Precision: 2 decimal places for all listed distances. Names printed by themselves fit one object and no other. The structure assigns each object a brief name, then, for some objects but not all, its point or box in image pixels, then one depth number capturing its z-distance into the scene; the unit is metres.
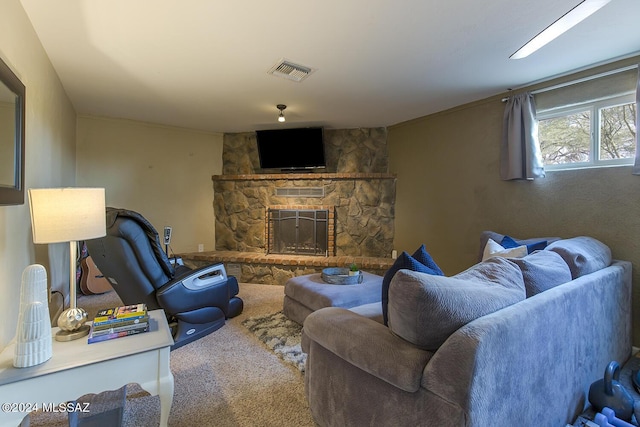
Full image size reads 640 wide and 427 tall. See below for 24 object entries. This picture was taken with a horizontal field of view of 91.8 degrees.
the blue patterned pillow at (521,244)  2.23
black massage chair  2.19
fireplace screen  4.60
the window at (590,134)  2.44
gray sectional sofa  1.04
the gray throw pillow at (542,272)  1.50
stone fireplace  4.47
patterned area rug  2.32
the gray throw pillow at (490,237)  2.86
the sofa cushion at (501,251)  2.13
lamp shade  1.36
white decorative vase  1.17
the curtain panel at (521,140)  2.88
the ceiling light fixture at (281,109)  3.52
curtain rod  2.37
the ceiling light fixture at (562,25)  1.69
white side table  1.12
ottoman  2.50
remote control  4.03
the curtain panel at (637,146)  2.27
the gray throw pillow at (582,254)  1.85
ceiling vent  2.48
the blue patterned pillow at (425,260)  1.48
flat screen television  4.44
